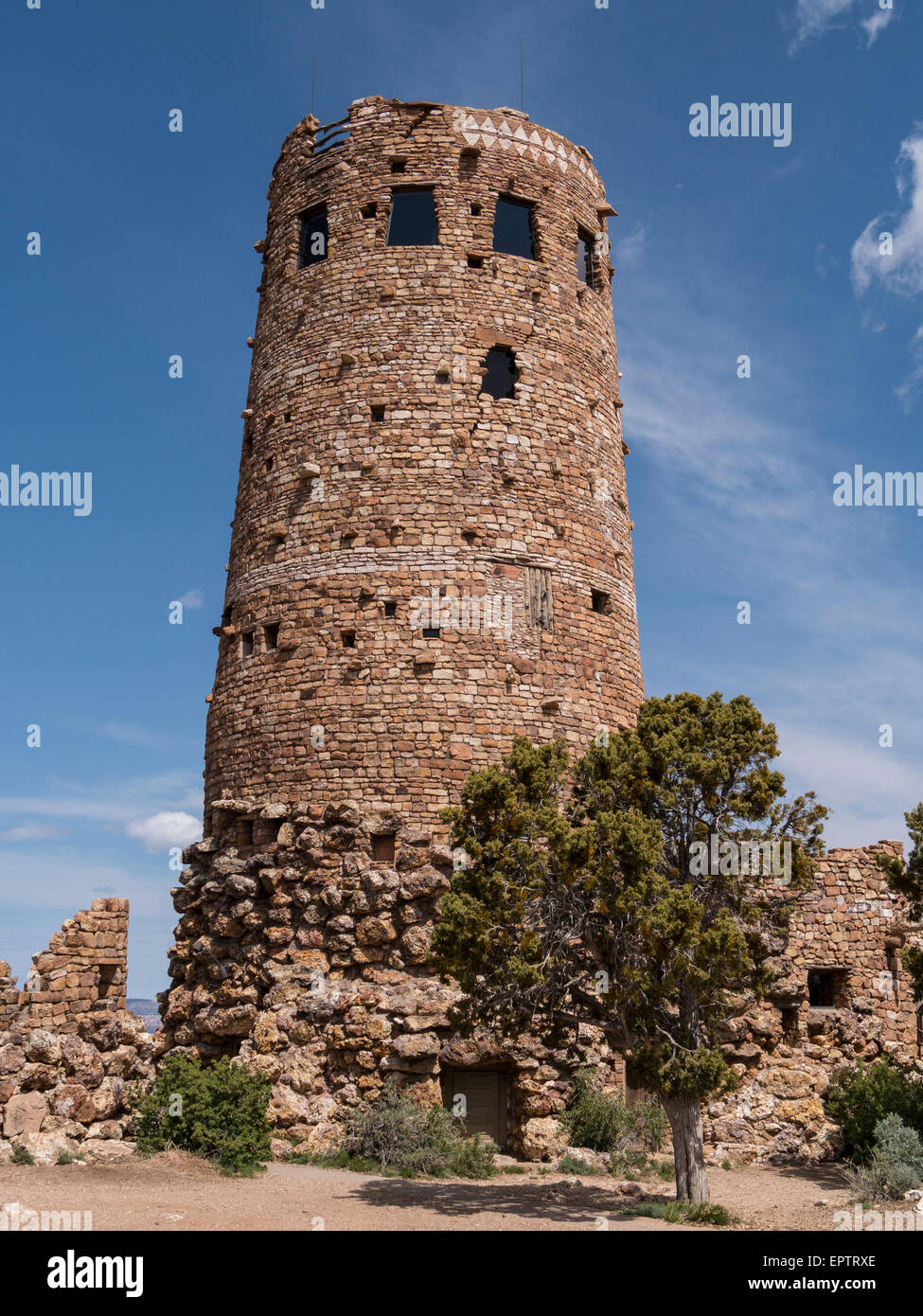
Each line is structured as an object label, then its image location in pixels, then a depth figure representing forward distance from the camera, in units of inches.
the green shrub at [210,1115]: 570.3
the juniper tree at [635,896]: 494.3
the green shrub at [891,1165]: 555.8
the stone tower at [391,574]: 684.1
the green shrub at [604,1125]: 638.5
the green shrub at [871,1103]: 653.3
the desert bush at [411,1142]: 586.9
